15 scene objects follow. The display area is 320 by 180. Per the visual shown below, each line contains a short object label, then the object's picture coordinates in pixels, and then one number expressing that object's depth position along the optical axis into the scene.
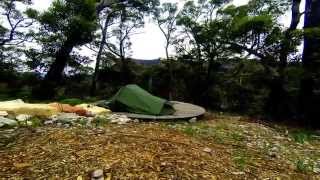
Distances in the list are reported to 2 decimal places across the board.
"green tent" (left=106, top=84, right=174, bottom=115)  3.81
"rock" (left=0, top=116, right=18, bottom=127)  2.61
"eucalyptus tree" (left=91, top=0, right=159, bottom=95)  8.35
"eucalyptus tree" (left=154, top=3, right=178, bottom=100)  8.50
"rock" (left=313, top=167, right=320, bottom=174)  2.29
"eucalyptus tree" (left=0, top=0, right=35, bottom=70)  6.77
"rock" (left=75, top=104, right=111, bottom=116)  3.50
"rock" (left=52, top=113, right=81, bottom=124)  2.90
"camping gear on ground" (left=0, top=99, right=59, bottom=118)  3.05
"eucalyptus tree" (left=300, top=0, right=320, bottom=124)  4.75
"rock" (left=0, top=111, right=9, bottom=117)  2.89
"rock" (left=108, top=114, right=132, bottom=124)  3.16
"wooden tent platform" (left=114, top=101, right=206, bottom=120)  3.59
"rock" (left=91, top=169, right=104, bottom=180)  1.73
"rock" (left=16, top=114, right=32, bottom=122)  2.80
